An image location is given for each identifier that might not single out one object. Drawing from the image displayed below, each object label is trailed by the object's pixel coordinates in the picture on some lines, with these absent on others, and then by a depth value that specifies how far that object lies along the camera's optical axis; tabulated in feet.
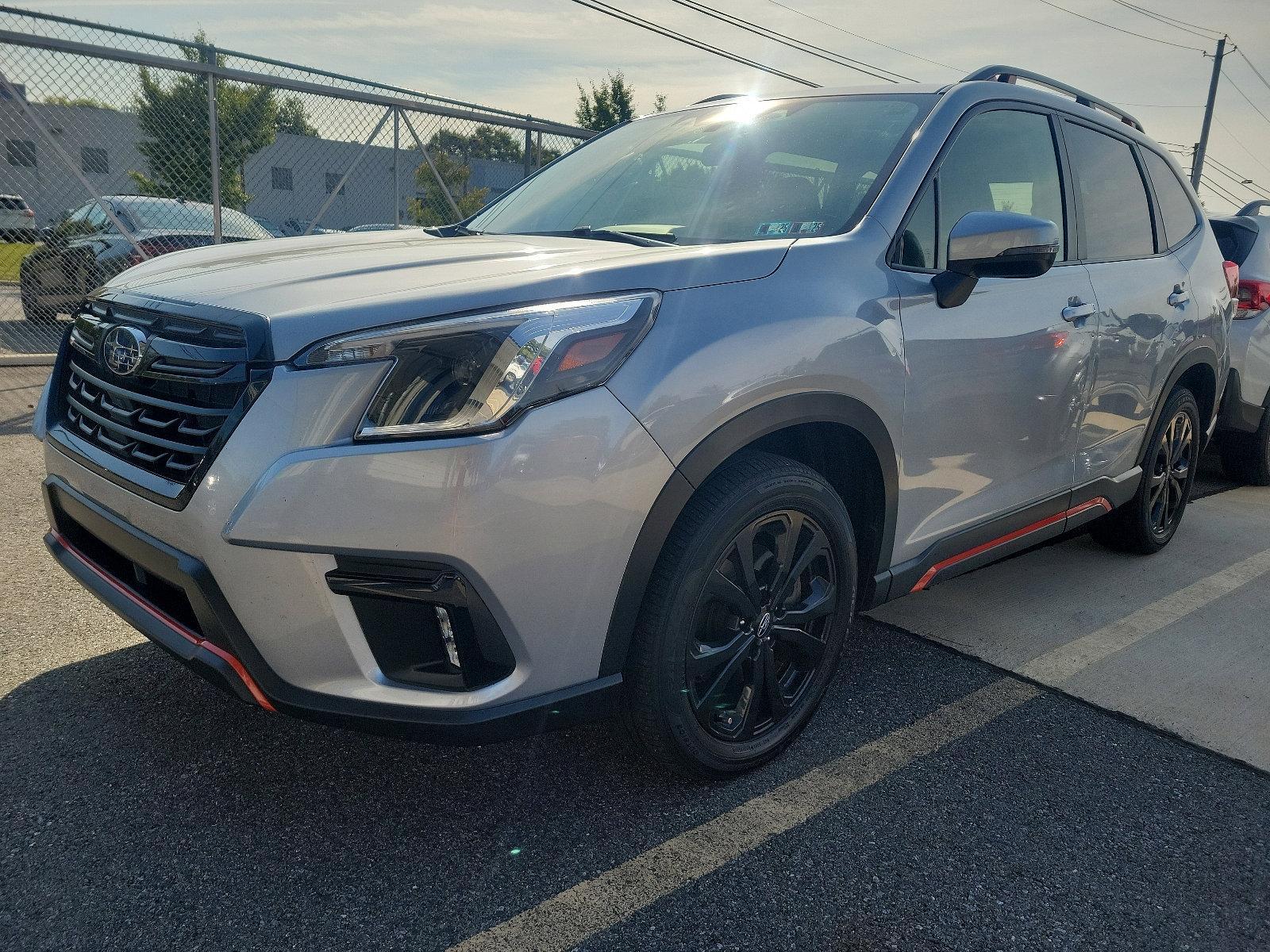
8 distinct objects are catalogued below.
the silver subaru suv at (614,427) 6.04
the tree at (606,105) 129.90
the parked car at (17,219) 25.02
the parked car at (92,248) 24.63
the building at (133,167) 23.40
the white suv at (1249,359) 17.99
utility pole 124.06
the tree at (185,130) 25.09
